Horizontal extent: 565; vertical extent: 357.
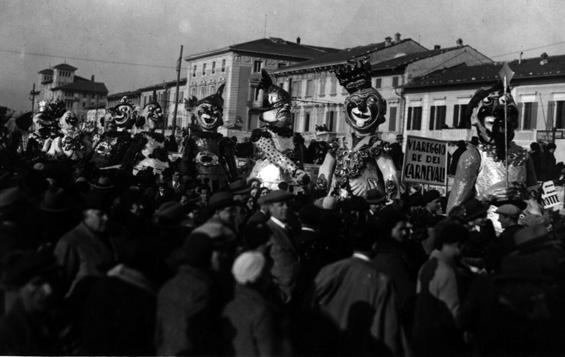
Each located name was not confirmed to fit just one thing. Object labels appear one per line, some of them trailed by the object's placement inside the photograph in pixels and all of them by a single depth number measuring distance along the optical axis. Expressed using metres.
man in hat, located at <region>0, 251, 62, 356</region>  4.49
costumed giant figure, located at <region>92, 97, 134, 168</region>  15.73
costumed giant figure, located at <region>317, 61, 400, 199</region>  10.23
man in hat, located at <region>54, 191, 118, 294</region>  5.51
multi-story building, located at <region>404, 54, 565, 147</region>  41.66
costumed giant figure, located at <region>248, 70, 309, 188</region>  11.54
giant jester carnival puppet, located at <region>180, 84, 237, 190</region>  13.45
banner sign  10.95
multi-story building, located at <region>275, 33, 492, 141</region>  54.31
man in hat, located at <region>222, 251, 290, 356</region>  4.48
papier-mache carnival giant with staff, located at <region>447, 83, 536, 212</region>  9.49
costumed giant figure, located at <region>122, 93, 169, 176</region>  15.16
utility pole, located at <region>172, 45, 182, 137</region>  49.46
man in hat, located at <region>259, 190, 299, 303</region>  6.43
